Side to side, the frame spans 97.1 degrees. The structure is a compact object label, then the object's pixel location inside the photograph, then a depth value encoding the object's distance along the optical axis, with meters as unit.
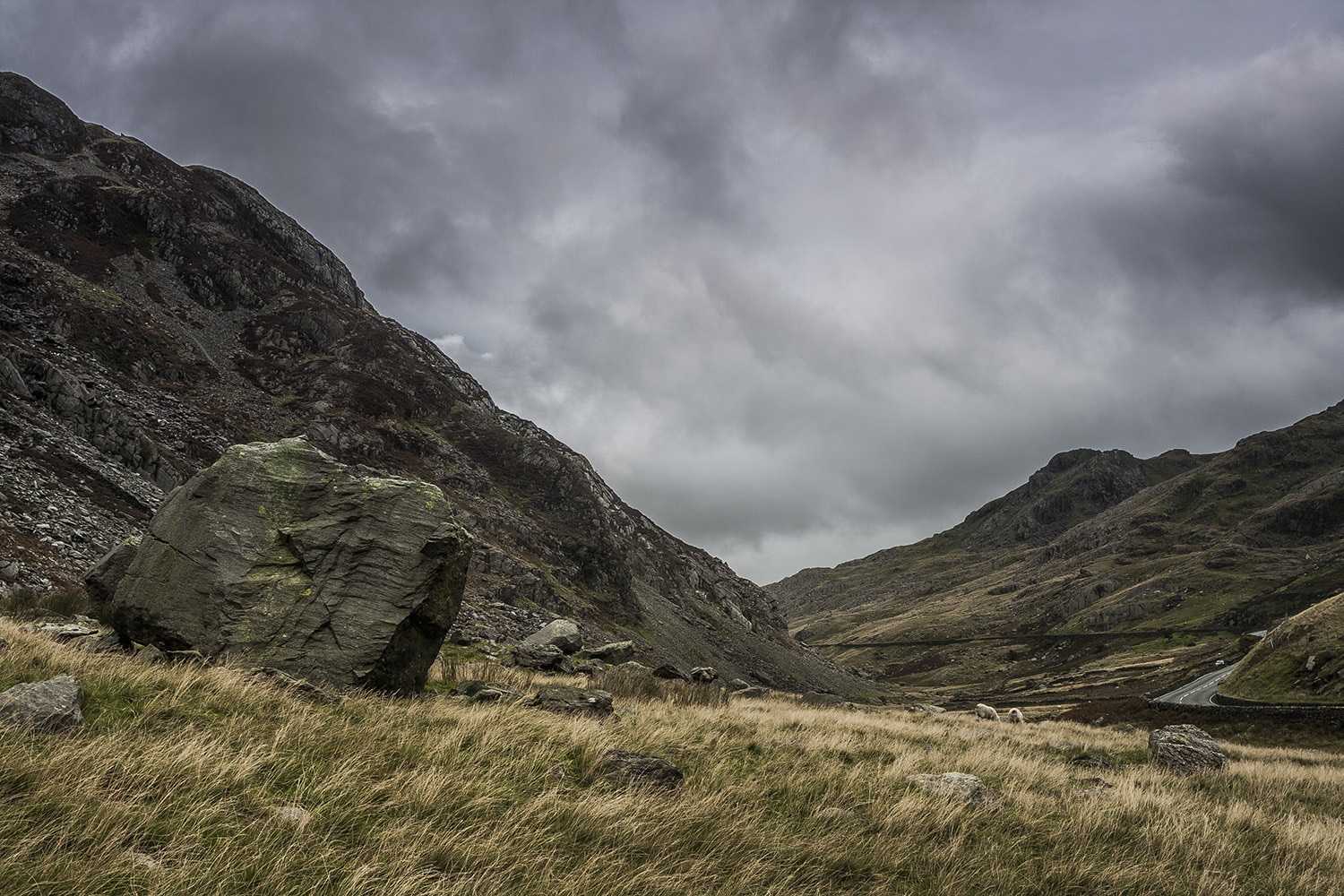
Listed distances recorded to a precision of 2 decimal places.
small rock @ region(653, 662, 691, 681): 21.95
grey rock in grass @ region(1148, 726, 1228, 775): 14.38
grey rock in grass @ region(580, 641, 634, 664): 30.93
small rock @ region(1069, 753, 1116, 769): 13.94
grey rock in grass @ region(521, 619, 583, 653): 28.02
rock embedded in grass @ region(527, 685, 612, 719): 12.16
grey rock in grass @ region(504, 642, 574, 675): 23.42
